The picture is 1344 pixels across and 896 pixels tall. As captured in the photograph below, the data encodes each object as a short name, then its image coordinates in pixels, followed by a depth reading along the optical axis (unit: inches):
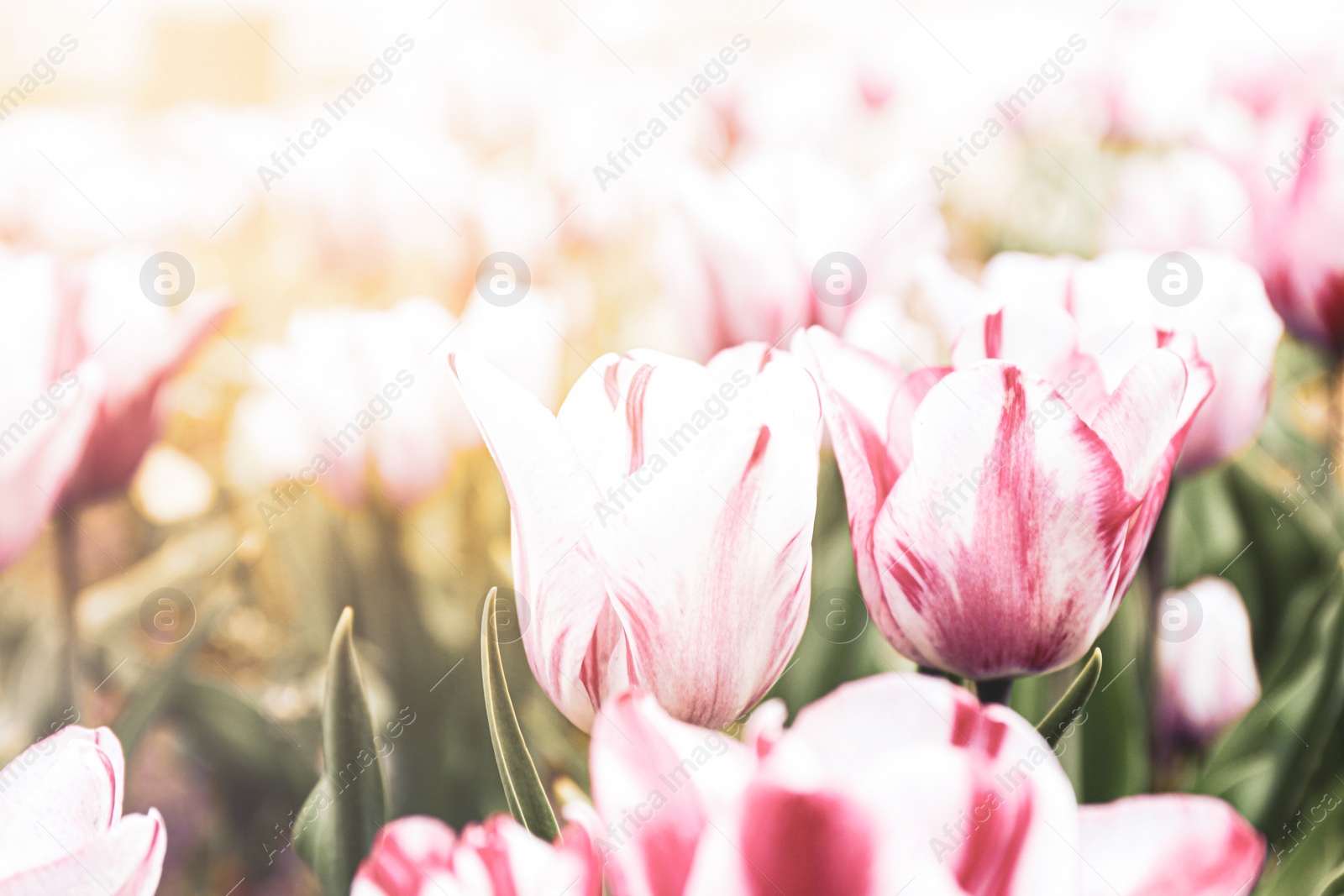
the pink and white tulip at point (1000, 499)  27.5
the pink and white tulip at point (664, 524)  27.1
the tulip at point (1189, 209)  34.2
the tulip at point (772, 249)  33.2
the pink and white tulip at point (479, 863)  26.1
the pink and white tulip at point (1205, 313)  30.3
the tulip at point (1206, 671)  31.7
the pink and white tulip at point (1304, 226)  32.5
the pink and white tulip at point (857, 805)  25.8
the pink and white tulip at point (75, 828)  26.4
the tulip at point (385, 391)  33.2
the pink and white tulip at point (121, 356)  31.2
